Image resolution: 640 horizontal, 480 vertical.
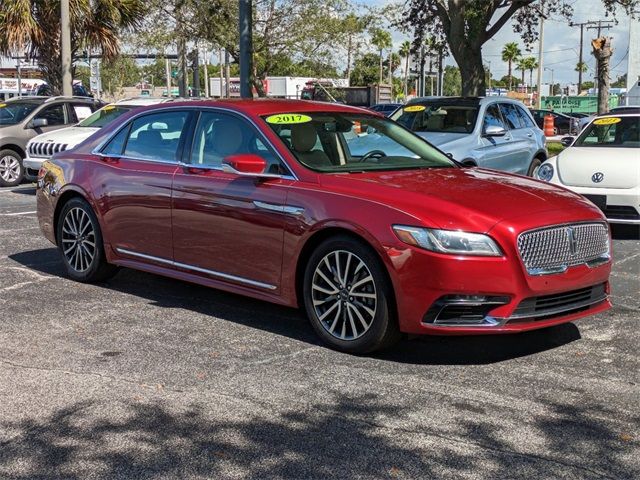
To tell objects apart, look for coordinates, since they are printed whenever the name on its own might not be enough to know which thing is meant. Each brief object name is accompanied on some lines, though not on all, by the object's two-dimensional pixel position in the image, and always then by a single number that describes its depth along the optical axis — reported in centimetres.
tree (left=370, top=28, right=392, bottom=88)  2618
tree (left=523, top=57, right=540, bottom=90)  11381
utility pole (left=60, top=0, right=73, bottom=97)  1986
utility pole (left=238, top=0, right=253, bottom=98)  1320
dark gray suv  1546
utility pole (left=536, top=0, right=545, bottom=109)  5020
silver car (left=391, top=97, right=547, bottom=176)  1135
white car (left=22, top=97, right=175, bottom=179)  1357
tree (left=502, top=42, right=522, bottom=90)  10056
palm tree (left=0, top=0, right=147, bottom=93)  2141
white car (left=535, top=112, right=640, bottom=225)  966
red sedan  489
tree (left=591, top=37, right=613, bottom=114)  2366
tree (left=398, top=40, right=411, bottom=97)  8812
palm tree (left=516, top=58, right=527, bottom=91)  11431
